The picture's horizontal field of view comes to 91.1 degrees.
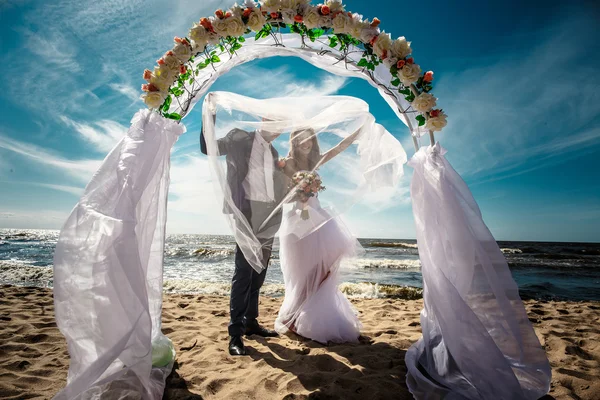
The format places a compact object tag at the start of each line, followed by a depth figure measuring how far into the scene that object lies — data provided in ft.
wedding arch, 5.61
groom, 8.80
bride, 9.82
